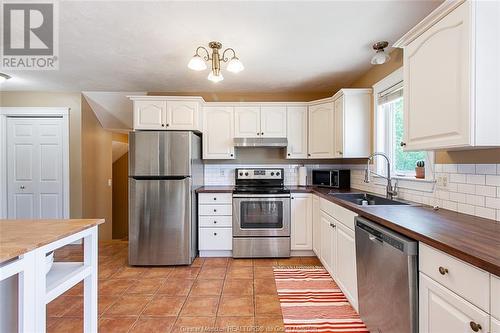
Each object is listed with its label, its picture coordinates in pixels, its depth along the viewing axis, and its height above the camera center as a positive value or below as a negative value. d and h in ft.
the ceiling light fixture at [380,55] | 7.34 +3.34
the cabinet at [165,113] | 10.18 +2.22
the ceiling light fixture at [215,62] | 6.54 +2.87
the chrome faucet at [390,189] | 7.38 -0.73
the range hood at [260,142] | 11.00 +1.06
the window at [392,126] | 7.54 +1.34
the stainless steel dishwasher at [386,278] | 3.93 -2.11
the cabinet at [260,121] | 11.42 +2.07
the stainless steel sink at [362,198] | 7.49 -1.09
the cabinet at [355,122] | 9.29 +1.65
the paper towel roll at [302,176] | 12.09 -0.53
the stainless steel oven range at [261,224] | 10.30 -2.48
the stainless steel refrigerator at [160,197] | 9.53 -1.24
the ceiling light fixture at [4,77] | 9.74 +3.60
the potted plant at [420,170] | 6.59 -0.13
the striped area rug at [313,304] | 6.11 -3.97
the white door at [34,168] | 12.09 -0.12
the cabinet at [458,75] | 3.77 +1.51
